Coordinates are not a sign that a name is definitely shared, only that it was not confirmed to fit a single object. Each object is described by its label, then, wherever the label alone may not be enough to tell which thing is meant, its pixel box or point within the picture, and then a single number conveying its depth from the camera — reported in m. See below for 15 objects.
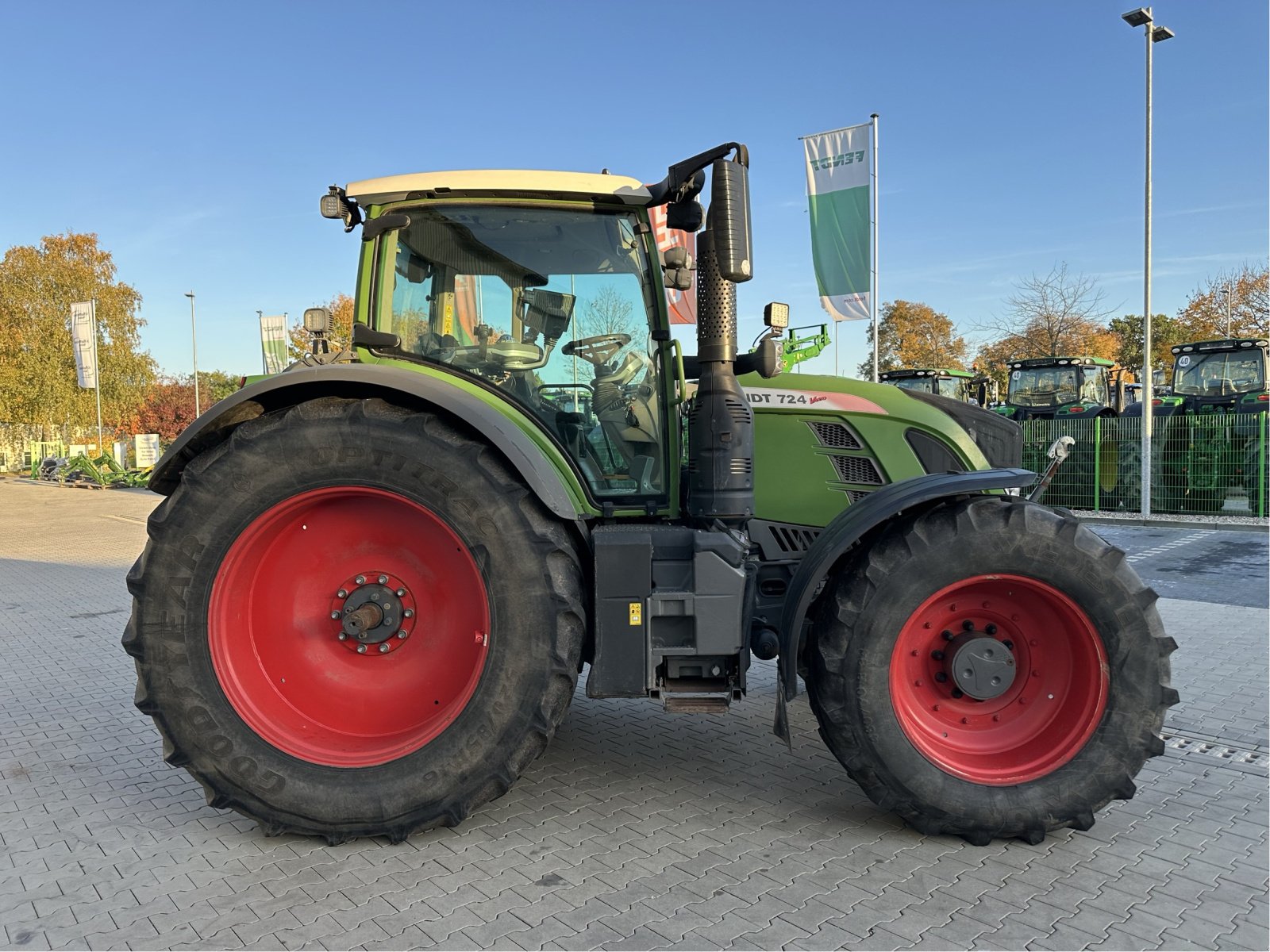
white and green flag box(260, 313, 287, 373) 23.53
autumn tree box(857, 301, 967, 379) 41.88
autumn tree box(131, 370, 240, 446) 49.31
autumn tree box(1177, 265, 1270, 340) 31.66
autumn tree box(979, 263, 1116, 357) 29.03
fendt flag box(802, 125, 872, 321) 14.90
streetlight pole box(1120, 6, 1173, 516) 13.41
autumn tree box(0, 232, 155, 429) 34.88
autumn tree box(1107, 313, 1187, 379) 39.19
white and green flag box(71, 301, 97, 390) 29.84
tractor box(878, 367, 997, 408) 18.41
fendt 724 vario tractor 3.00
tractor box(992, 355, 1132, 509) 14.60
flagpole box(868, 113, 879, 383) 15.20
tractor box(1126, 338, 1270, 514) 13.20
